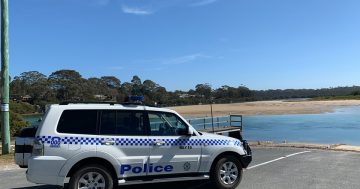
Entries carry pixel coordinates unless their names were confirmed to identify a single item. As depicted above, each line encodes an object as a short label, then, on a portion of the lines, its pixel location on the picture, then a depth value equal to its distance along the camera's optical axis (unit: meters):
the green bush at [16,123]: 25.25
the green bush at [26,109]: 57.77
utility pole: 17.27
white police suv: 8.67
